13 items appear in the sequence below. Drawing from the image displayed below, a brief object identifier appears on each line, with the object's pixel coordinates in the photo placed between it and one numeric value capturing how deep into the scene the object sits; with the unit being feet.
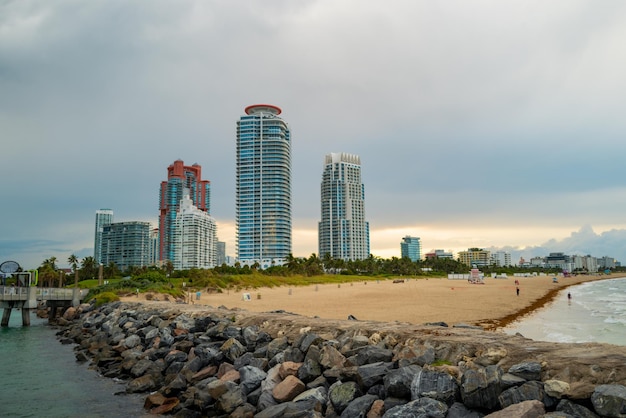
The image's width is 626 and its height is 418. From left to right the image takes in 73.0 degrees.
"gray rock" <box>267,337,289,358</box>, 42.77
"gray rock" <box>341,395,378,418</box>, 27.35
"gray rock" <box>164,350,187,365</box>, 50.70
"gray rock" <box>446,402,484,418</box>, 23.15
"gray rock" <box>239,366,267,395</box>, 37.52
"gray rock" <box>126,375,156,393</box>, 45.98
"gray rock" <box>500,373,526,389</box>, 23.35
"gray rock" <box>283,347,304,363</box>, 39.09
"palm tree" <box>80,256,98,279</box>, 377.81
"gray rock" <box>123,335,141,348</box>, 65.62
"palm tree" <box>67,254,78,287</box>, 404.65
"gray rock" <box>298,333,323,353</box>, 39.24
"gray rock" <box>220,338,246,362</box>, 45.55
